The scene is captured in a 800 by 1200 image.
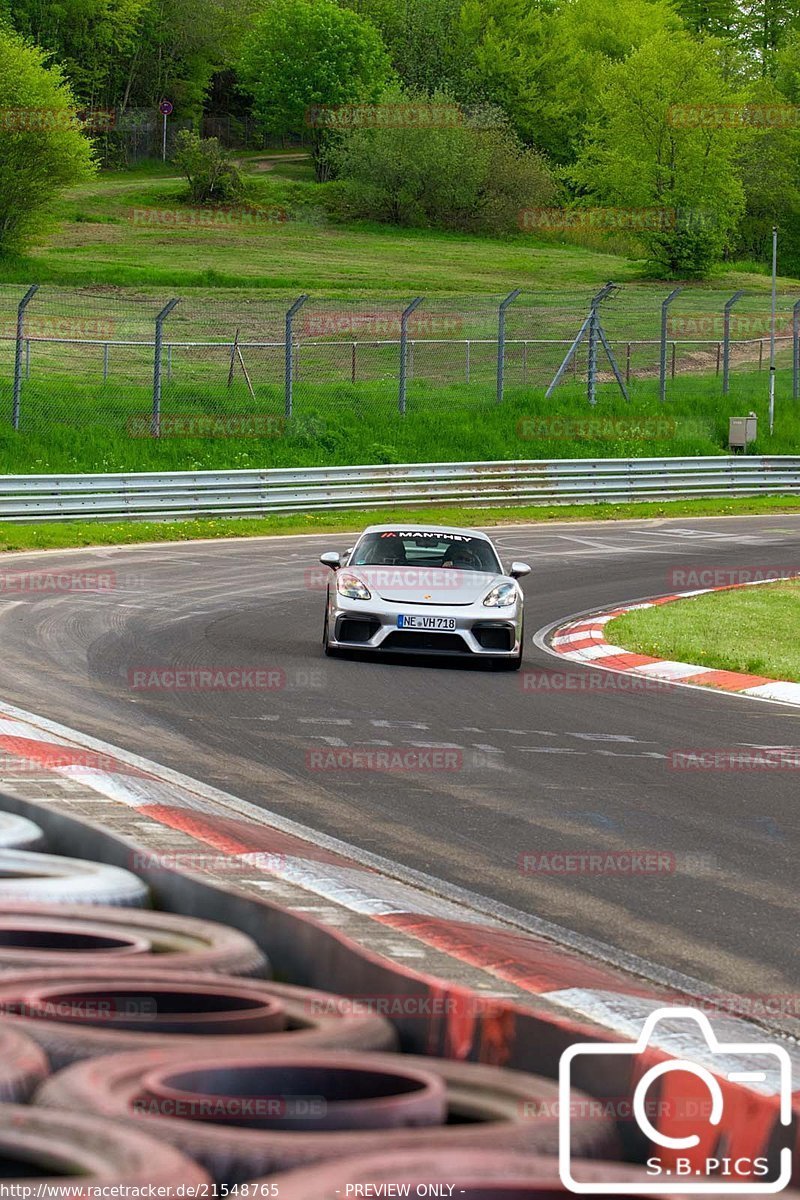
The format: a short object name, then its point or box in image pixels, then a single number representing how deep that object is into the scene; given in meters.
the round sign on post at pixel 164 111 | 97.81
